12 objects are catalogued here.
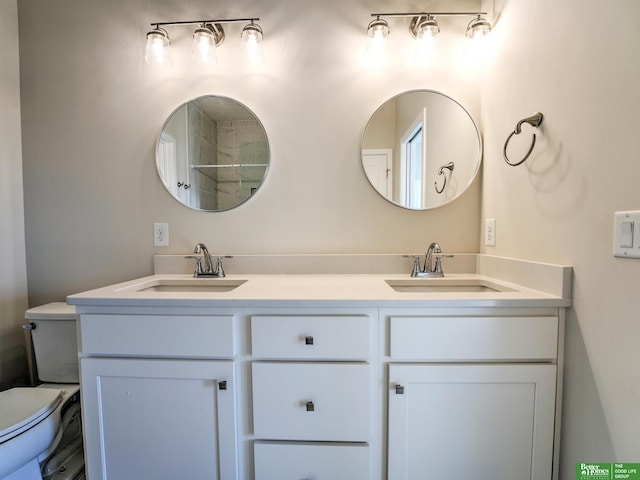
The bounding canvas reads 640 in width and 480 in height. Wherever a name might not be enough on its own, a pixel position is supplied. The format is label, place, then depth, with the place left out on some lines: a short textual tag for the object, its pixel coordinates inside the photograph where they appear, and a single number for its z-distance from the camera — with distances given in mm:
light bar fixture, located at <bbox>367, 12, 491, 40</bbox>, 1262
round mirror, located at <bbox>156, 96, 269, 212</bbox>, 1409
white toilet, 902
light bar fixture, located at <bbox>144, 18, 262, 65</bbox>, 1308
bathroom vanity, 880
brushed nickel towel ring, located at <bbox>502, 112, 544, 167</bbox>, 969
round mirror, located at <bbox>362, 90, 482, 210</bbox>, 1363
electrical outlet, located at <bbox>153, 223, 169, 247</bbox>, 1437
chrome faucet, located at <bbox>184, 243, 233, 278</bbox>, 1313
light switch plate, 655
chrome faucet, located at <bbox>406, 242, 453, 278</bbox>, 1299
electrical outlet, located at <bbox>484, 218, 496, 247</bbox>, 1266
